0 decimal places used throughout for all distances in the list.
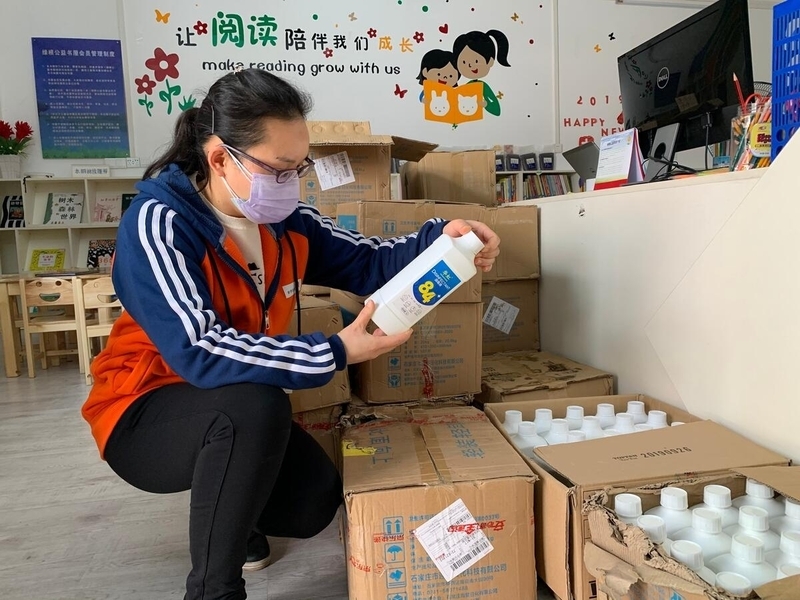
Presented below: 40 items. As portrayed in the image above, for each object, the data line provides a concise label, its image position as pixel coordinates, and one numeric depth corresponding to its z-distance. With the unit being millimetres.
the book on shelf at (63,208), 4273
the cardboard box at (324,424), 1542
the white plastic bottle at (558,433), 1291
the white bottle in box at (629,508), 924
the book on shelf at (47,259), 4301
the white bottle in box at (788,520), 904
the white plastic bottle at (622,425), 1310
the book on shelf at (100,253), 4332
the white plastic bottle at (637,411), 1388
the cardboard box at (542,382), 1614
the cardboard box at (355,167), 1935
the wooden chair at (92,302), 3457
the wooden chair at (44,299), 3523
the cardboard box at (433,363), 1535
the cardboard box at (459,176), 2215
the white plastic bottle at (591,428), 1299
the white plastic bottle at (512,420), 1368
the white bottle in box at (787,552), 828
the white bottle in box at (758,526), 881
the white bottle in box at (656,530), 870
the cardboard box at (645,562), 707
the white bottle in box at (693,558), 807
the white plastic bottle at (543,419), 1367
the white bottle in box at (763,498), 973
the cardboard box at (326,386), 1510
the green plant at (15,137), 3994
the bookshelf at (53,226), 4180
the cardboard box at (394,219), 1565
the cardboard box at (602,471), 981
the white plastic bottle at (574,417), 1381
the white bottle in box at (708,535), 875
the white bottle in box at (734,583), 738
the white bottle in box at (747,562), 806
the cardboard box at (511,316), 2057
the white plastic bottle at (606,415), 1382
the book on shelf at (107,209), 4289
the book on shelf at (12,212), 4195
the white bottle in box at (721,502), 944
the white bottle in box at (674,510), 933
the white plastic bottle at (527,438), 1278
